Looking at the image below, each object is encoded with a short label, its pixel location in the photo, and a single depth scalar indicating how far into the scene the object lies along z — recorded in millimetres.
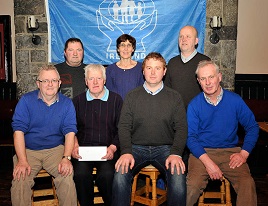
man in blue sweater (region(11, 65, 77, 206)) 2760
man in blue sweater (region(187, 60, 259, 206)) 2705
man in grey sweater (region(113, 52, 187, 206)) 2744
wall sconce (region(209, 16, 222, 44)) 4184
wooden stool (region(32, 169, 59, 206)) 2871
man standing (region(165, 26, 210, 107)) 3311
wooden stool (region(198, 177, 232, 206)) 2771
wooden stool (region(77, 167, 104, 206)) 3113
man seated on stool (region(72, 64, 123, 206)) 2787
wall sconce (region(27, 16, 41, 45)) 4336
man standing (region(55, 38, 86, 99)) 3393
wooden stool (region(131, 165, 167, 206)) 2838
